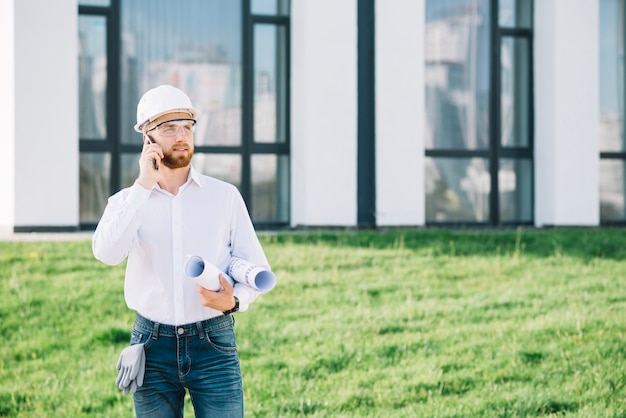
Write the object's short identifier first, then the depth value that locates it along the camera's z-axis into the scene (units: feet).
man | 17.31
